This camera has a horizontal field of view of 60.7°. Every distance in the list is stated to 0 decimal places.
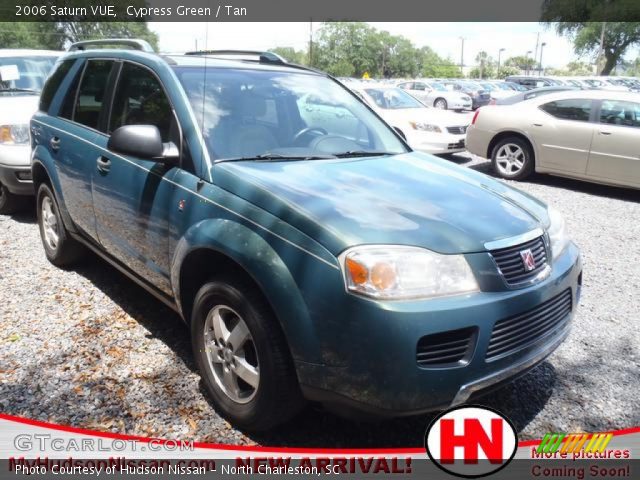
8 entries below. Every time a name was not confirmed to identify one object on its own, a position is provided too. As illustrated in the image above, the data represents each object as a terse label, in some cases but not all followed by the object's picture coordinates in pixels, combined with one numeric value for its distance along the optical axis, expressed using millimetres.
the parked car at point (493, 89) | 27734
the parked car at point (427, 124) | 9711
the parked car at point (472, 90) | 27359
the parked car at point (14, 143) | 5672
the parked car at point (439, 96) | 23891
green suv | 2111
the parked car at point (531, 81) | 28297
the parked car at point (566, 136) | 7824
